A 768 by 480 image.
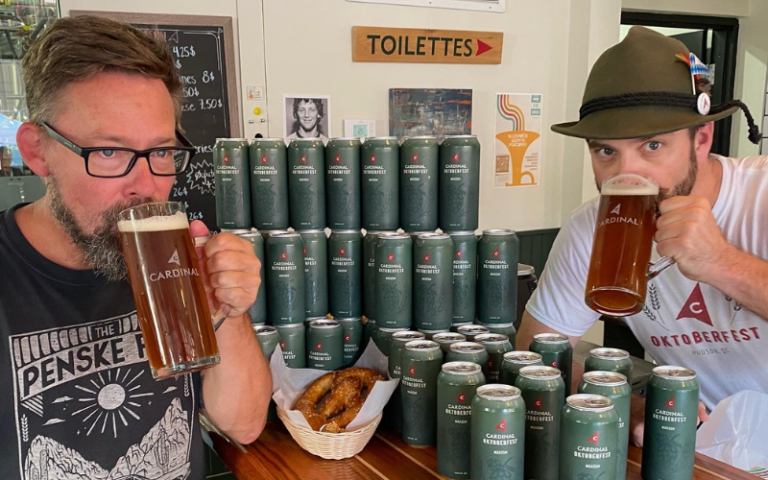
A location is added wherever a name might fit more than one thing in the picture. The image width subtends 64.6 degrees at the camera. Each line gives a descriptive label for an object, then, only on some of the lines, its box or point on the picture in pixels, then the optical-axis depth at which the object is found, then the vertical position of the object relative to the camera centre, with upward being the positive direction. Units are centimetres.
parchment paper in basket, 131 -54
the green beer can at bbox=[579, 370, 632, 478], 105 -42
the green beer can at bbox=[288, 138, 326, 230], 160 -8
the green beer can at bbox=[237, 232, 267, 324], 155 -36
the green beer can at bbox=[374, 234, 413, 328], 149 -32
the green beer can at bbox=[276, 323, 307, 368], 153 -48
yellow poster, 354 +7
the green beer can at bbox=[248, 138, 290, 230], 161 -8
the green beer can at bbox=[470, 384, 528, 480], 99 -46
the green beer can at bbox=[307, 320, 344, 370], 153 -48
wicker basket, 125 -60
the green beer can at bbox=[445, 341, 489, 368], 124 -41
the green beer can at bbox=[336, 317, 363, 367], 160 -49
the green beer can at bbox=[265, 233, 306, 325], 153 -31
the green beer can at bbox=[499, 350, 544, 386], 116 -40
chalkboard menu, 279 +29
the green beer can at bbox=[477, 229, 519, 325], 157 -32
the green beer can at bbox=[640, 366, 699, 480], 108 -49
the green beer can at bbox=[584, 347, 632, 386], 120 -42
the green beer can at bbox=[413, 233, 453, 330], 150 -32
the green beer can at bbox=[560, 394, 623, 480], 95 -45
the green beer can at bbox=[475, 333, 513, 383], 132 -44
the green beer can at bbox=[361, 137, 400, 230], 160 -8
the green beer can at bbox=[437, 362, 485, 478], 113 -49
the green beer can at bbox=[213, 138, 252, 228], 163 -8
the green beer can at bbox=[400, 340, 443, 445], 128 -50
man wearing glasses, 109 -21
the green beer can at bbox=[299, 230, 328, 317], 161 -31
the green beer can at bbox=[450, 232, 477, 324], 158 -32
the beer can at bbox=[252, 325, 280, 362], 147 -45
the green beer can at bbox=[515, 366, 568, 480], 108 -47
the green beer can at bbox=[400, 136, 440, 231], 159 -8
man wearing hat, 121 -16
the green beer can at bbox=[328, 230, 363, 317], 162 -32
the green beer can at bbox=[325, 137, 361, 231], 161 -8
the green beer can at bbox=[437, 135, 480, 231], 158 -8
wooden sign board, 314 +56
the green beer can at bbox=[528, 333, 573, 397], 127 -42
